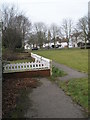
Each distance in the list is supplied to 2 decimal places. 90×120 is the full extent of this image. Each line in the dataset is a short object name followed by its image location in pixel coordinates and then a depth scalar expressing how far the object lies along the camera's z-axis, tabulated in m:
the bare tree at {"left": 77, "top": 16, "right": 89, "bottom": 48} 35.86
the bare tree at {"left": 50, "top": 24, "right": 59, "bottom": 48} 45.58
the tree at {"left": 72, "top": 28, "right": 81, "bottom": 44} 40.04
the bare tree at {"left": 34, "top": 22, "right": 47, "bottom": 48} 42.19
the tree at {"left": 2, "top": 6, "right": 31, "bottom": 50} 18.87
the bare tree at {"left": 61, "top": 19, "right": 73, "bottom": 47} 43.25
